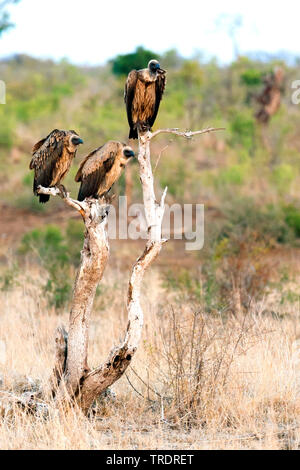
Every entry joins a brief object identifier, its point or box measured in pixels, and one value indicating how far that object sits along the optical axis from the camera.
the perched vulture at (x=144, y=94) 12.80
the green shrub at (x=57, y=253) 19.22
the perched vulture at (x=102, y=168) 11.16
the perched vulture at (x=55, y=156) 11.49
